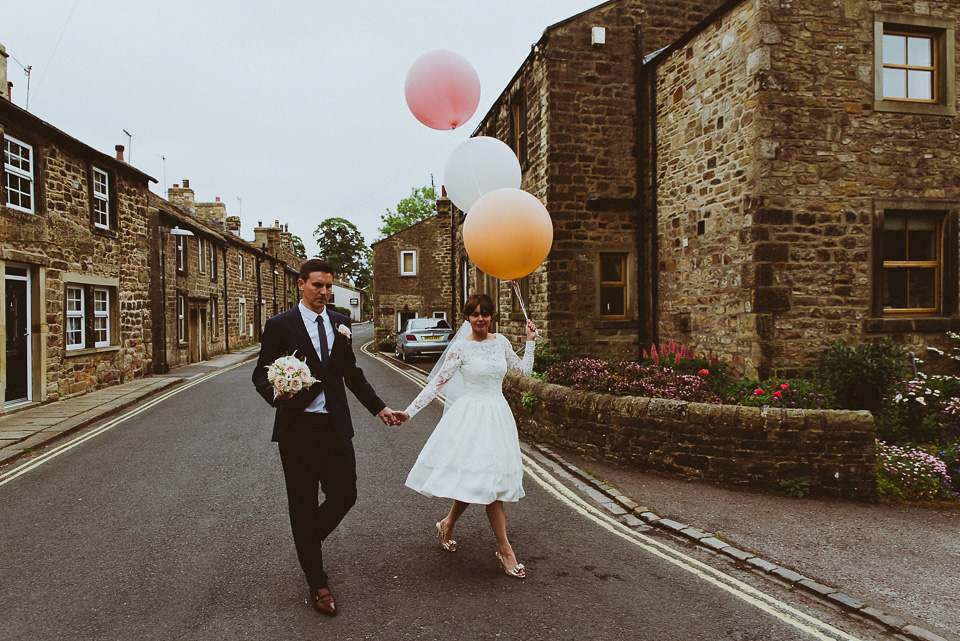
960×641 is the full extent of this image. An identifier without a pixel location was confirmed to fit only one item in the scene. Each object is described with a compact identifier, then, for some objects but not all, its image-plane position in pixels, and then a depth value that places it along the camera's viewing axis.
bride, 4.14
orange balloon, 4.79
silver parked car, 20.81
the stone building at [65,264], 11.70
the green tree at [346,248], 81.50
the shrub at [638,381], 7.30
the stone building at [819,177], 8.68
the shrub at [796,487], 5.88
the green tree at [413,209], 55.01
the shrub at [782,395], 7.42
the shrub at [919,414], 7.08
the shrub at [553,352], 11.71
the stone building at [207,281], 19.92
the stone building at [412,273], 32.53
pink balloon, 5.51
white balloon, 5.73
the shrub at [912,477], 5.95
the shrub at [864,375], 7.76
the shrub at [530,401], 8.60
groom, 3.74
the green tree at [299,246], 89.22
